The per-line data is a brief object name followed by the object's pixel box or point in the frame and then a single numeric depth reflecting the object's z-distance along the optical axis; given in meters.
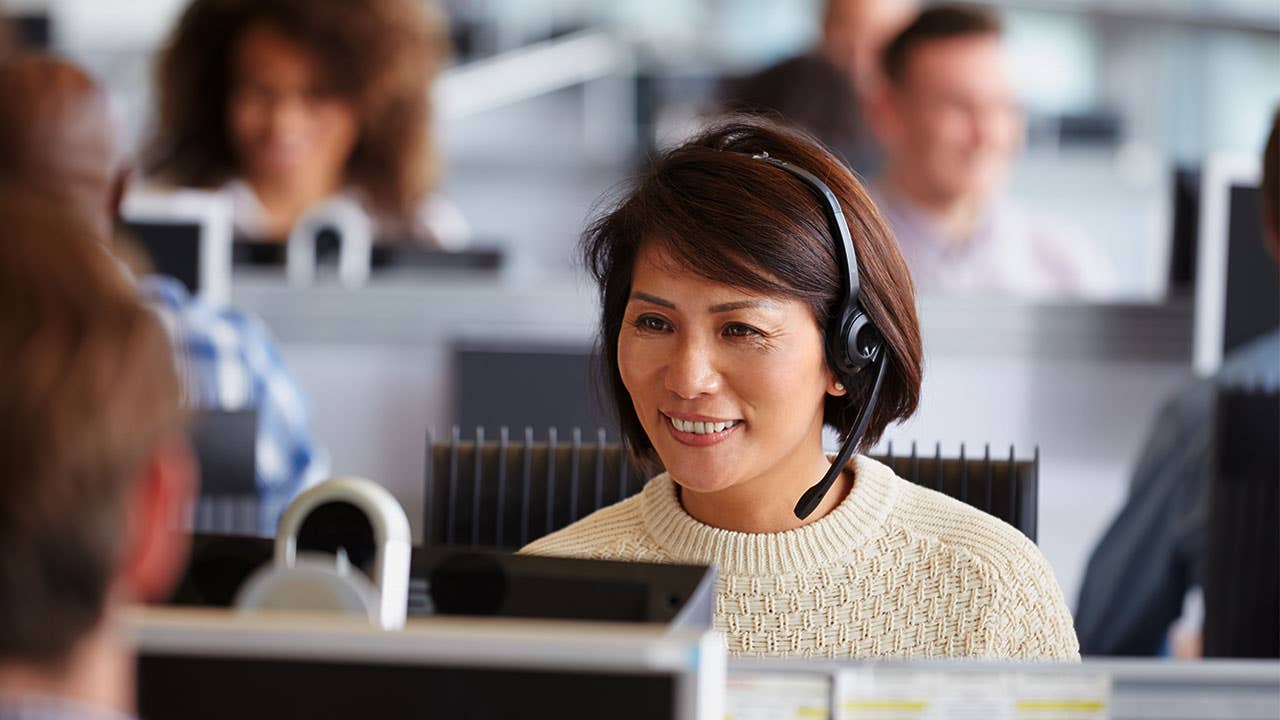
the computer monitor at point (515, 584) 2.35
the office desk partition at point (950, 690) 2.31
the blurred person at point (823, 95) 5.86
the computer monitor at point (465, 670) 2.16
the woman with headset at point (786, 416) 2.72
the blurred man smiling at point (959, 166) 4.75
